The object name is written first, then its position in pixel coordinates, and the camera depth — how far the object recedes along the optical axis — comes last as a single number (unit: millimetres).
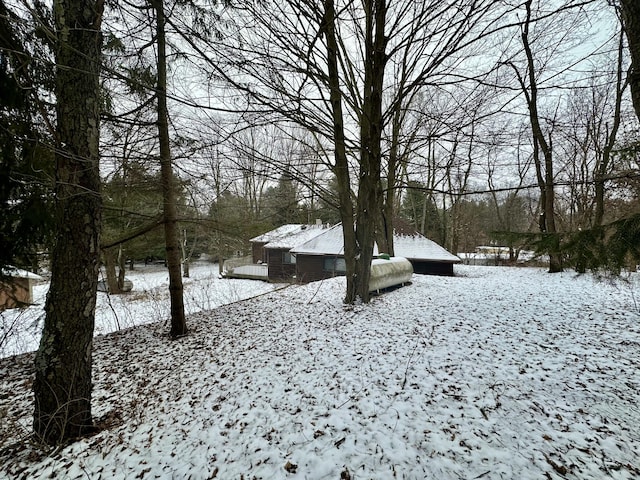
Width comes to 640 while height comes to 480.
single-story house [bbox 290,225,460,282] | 13586
